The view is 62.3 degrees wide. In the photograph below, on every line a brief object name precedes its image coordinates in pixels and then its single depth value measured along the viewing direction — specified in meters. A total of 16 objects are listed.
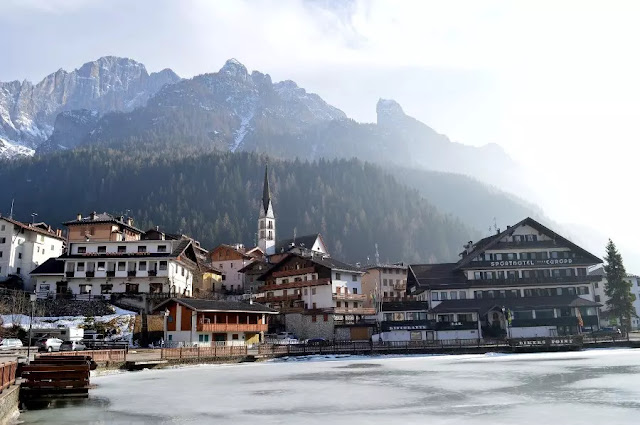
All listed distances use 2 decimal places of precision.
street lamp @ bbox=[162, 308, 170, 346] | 60.41
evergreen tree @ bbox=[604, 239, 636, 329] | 75.50
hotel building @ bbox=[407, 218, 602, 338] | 71.50
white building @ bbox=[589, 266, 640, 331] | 98.72
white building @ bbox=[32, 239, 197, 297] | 72.44
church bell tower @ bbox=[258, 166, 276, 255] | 135.25
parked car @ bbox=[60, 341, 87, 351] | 47.36
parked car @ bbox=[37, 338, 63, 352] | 45.28
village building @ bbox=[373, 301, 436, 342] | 70.19
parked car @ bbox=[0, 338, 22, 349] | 45.52
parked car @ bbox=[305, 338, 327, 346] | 64.31
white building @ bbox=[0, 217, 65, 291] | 82.81
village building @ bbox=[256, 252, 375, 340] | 77.19
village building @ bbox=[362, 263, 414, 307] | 102.06
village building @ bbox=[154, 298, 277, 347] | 59.59
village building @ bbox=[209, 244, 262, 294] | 112.94
